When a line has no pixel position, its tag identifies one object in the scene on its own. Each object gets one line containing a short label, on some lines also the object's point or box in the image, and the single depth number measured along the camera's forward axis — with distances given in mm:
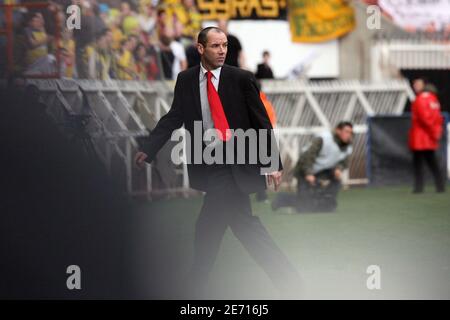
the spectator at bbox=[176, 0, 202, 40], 17688
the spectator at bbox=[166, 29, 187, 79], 16256
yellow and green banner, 22375
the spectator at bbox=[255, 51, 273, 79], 19469
